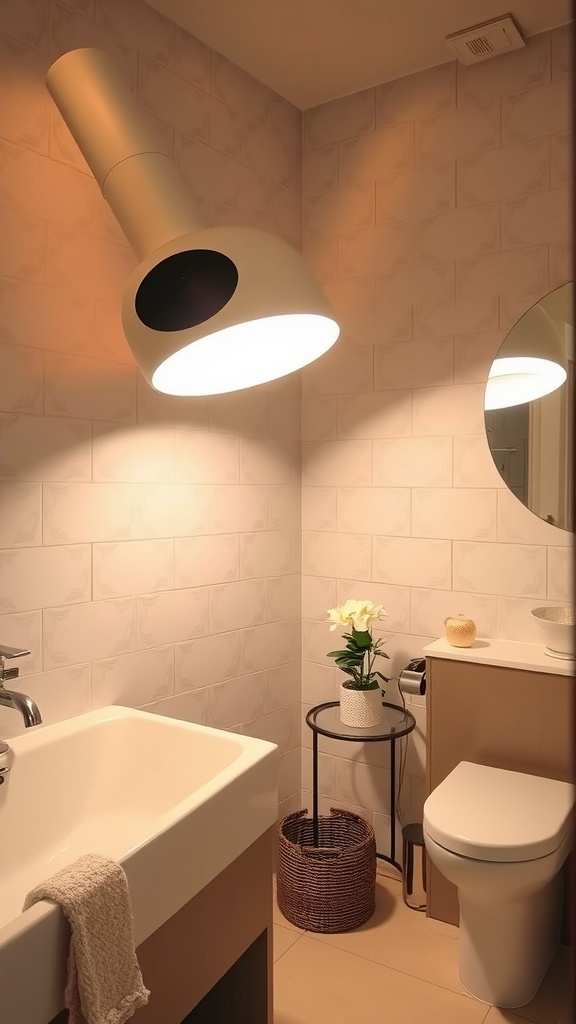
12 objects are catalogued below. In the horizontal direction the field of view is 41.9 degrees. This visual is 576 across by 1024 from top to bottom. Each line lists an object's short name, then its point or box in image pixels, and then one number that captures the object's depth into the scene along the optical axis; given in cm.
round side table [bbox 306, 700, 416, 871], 240
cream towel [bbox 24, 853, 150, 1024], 117
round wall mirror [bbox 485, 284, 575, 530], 236
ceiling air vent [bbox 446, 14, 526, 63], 232
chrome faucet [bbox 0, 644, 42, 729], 163
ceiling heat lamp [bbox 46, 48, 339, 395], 127
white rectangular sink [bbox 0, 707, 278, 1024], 134
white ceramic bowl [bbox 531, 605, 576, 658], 227
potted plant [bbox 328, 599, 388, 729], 249
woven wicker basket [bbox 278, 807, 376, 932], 240
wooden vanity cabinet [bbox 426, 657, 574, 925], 226
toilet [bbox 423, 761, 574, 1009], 192
